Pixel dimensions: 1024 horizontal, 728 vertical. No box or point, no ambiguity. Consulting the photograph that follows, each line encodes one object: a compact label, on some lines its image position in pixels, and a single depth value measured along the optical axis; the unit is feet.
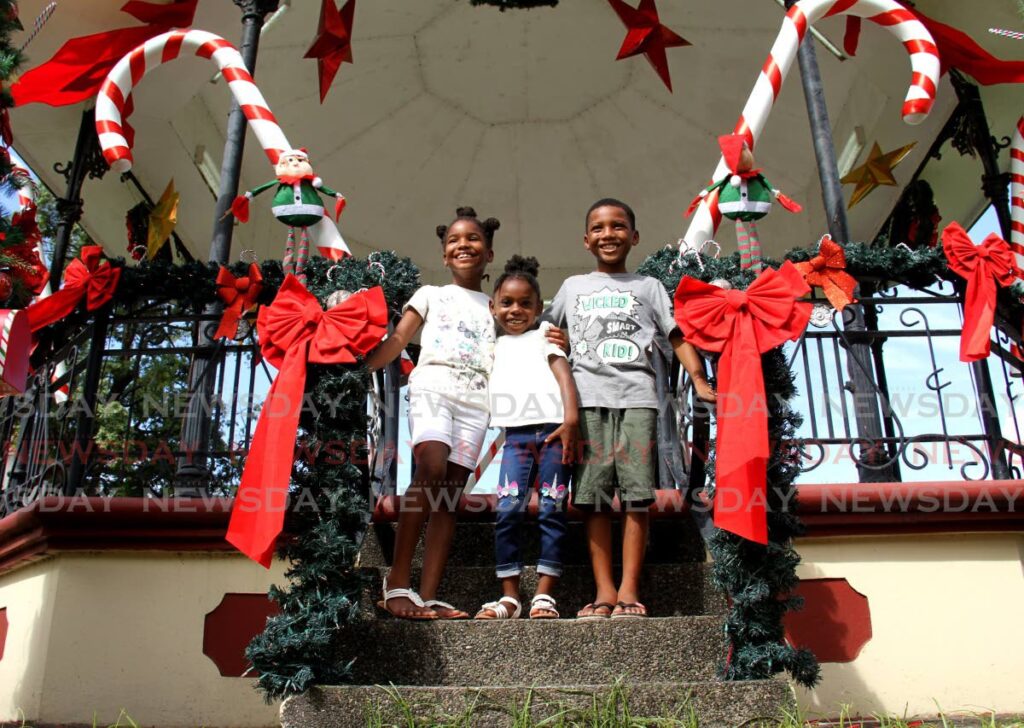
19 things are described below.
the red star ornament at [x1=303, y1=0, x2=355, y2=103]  23.82
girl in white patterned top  9.98
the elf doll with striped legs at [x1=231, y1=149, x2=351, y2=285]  11.79
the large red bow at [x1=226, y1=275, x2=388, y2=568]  8.87
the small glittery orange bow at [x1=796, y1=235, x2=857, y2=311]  11.41
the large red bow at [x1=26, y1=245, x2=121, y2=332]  12.60
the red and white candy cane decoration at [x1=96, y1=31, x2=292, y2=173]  13.55
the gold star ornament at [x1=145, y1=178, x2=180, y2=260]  27.14
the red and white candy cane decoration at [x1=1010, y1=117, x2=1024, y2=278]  17.02
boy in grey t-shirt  9.98
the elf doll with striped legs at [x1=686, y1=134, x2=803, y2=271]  11.38
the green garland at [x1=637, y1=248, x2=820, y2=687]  8.39
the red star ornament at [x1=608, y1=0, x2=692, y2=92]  24.93
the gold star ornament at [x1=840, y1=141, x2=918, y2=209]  25.87
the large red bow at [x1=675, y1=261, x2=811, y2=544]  8.70
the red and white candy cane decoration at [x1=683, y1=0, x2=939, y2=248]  12.75
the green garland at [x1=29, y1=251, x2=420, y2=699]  8.21
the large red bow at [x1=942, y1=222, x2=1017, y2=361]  12.17
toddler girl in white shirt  10.01
